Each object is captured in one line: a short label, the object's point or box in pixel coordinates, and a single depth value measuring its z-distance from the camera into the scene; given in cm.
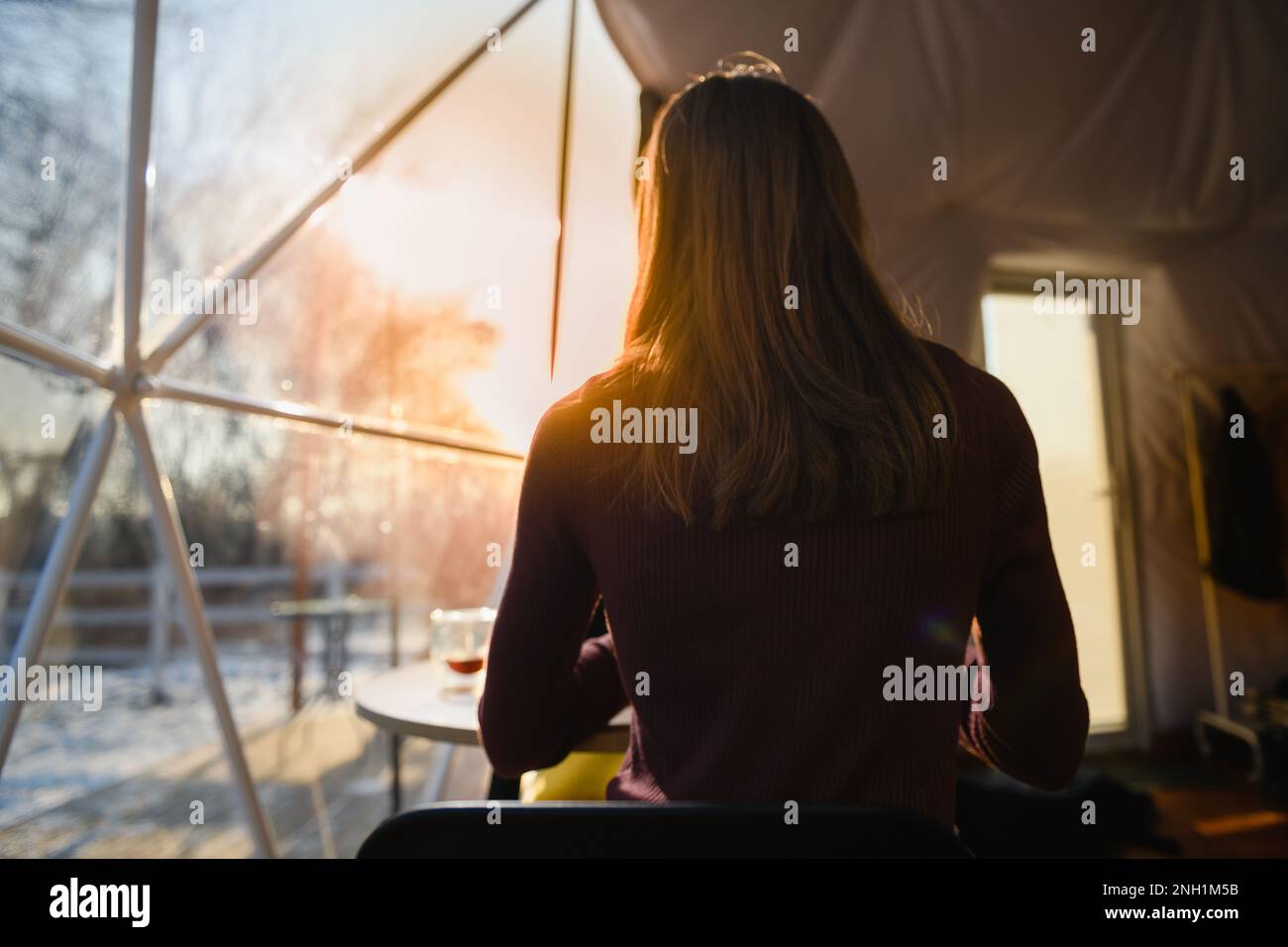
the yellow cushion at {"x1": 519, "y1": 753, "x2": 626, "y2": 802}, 143
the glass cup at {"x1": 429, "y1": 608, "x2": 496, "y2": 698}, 127
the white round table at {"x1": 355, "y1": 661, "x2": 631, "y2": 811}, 101
